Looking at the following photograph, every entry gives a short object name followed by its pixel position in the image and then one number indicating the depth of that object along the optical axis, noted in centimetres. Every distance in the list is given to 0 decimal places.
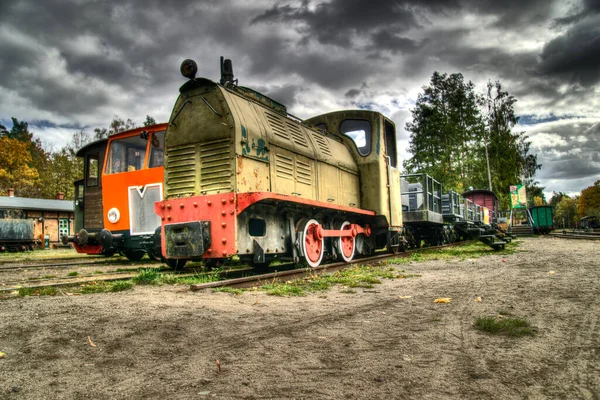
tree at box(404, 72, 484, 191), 3644
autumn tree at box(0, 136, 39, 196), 3812
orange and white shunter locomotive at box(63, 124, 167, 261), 1017
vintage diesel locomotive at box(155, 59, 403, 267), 639
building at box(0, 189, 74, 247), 2819
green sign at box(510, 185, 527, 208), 3309
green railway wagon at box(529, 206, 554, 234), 3156
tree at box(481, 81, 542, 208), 3775
